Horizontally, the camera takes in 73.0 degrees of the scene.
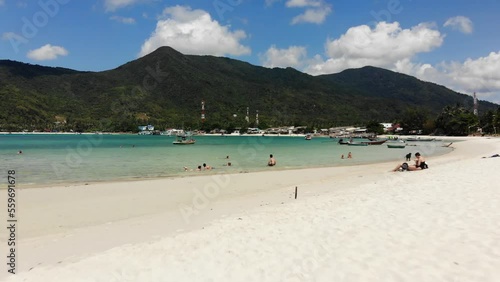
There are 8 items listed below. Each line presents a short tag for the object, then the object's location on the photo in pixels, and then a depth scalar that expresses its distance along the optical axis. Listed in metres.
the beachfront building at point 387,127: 182.25
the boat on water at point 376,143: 93.81
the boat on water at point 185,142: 93.28
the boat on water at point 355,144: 93.64
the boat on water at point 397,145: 75.66
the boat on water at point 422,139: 116.89
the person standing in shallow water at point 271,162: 35.09
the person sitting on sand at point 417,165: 23.28
